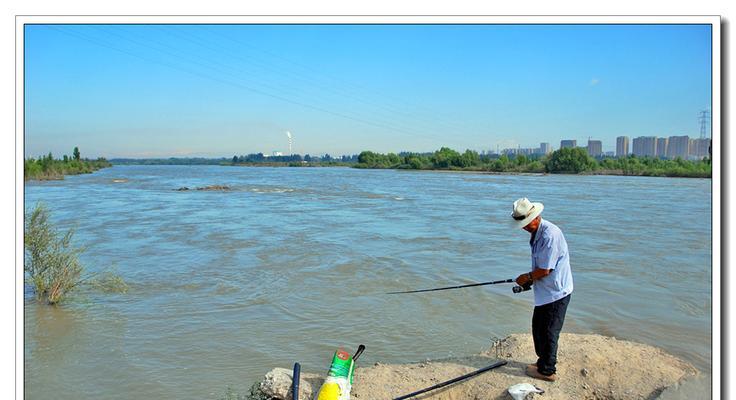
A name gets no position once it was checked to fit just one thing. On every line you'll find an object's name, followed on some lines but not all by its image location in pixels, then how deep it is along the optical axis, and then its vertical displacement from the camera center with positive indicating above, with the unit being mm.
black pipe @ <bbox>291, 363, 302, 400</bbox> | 4008 -1402
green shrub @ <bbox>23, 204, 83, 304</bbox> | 7672 -1009
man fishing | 3818 -588
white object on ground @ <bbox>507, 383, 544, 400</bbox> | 3816 -1366
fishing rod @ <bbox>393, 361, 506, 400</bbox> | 3982 -1376
